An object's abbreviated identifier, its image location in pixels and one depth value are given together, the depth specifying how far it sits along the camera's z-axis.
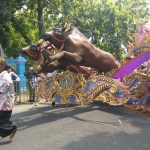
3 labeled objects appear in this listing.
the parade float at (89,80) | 4.93
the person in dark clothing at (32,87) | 7.62
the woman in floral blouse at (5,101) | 3.31
